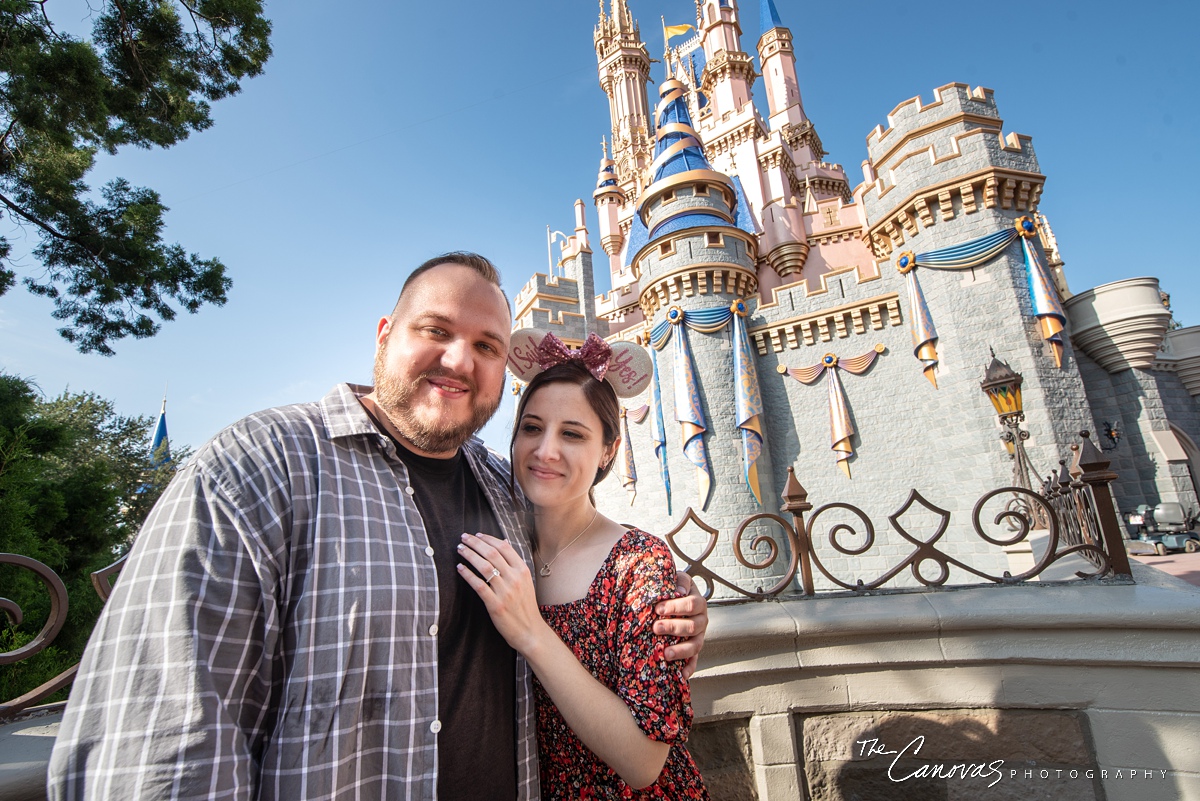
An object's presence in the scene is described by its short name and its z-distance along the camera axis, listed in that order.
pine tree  5.41
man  0.86
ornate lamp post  7.49
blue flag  18.71
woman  1.27
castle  9.58
